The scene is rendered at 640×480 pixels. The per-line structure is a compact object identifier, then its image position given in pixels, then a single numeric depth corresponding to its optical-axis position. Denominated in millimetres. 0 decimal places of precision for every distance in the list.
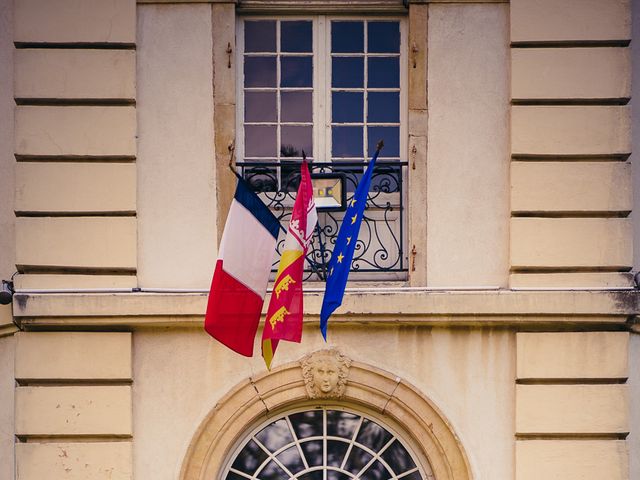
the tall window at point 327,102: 21031
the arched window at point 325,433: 20250
